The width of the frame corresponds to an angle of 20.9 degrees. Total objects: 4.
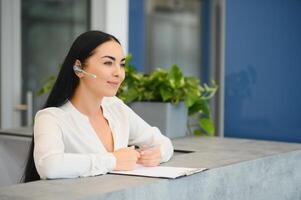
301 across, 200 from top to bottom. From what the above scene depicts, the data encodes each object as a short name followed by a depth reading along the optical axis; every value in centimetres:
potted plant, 360
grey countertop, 228
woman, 264
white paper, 251
